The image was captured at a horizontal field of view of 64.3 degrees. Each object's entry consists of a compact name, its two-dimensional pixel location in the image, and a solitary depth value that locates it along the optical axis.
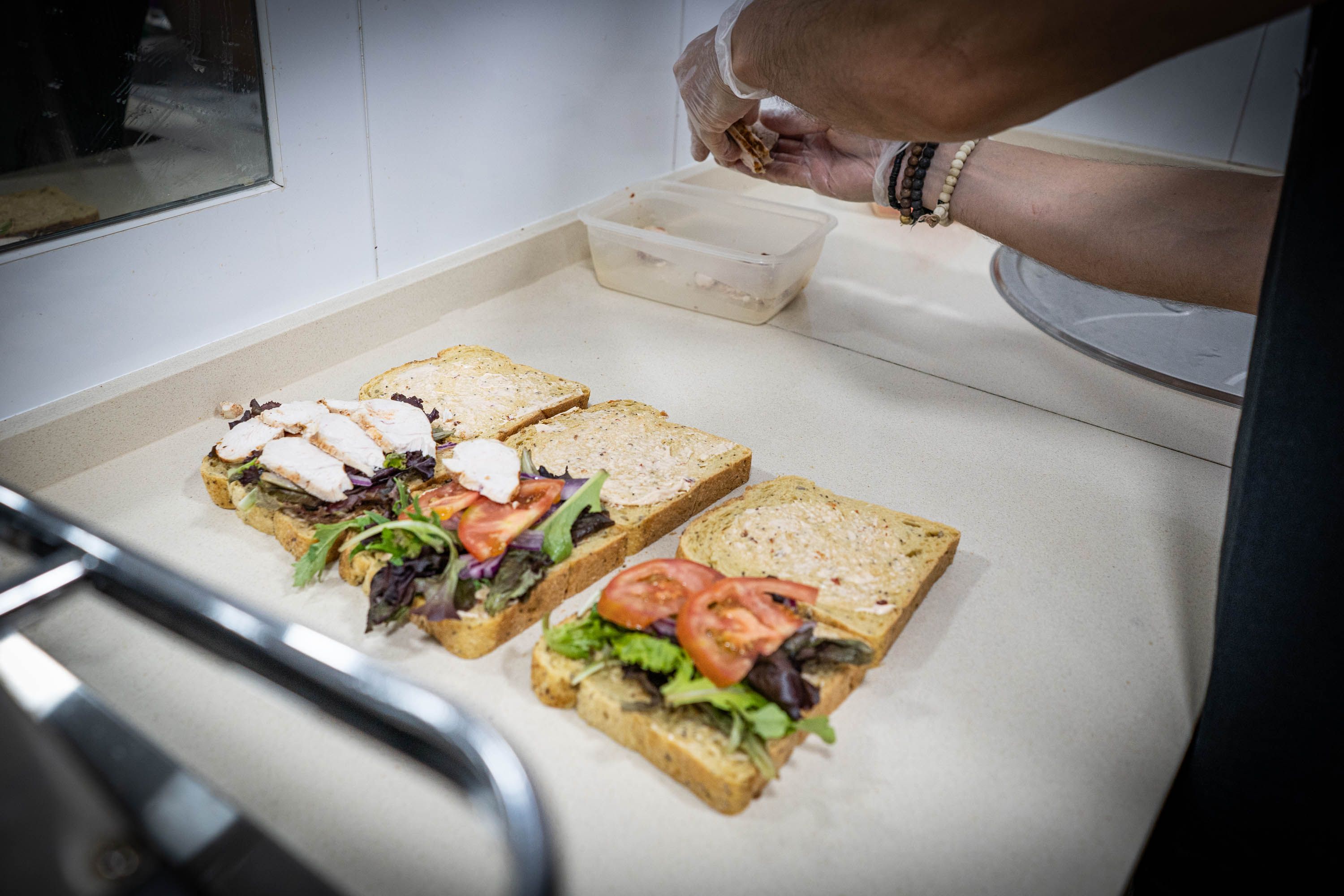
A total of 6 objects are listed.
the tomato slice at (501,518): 0.54
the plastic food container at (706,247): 0.84
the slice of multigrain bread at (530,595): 0.52
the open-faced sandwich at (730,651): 0.46
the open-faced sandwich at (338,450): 0.58
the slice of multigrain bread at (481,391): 0.68
